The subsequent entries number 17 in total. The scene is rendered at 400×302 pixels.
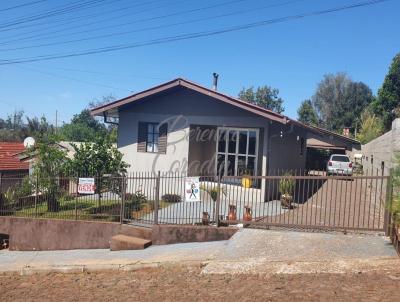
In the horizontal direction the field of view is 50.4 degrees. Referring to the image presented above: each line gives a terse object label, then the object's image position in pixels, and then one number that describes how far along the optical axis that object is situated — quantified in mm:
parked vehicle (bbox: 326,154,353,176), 27375
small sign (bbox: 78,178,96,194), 12422
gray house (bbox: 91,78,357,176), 15172
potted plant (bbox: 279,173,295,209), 13086
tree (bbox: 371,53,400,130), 39375
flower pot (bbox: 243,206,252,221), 10312
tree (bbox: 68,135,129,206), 13586
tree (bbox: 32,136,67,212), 13883
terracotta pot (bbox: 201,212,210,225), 10584
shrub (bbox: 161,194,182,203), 14438
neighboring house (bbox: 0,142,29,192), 24562
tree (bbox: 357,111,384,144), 38684
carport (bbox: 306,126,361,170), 35938
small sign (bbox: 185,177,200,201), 10906
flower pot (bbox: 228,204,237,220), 10539
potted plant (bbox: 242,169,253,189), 13519
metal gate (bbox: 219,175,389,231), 9711
